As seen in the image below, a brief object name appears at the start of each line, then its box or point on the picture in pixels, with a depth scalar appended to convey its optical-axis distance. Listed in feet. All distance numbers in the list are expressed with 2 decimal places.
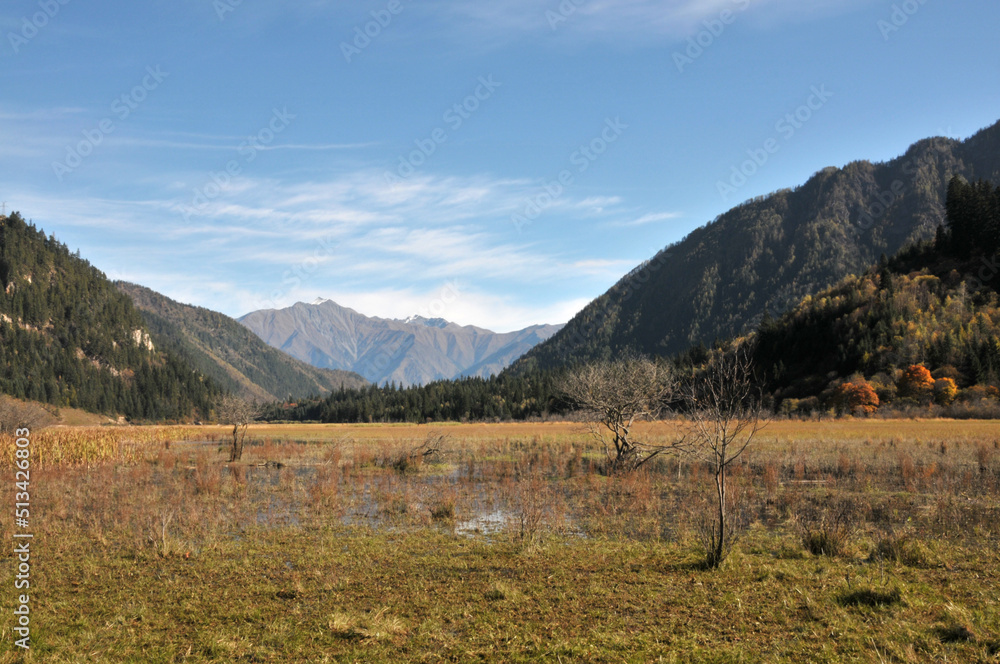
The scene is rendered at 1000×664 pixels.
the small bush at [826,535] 45.00
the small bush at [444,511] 64.49
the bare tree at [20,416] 134.31
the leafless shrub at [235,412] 138.41
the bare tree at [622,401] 96.32
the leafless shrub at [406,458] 112.68
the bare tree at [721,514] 41.45
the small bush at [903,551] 40.96
